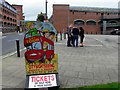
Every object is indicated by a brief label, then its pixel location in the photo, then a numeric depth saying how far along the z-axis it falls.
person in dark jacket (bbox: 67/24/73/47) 11.37
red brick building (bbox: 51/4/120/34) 52.09
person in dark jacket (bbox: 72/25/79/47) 11.10
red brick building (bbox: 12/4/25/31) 75.62
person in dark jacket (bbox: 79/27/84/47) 11.46
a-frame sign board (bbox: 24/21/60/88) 3.49
